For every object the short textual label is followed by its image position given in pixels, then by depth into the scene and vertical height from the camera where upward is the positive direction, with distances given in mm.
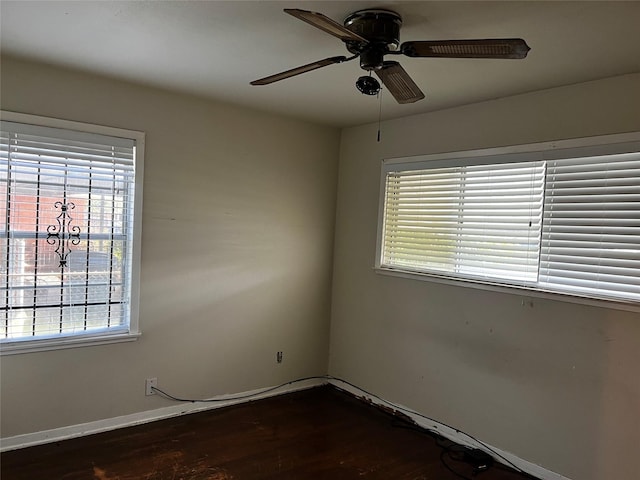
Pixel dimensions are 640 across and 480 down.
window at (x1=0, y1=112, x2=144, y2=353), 2770 -140
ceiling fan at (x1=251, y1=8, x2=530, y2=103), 1618 +684
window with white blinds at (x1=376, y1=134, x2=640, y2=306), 2531 +113
